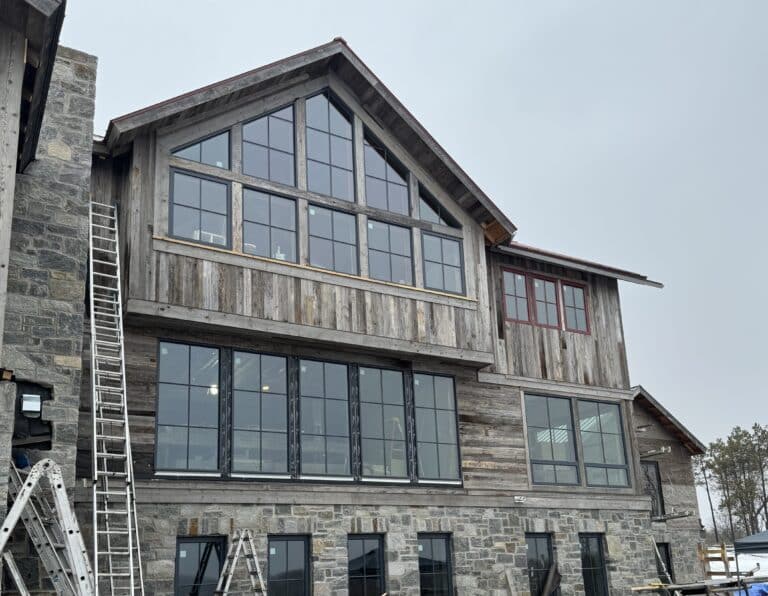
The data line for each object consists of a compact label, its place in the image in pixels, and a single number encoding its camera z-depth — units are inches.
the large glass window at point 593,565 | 698.8
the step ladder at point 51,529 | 364.5
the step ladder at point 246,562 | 513.0
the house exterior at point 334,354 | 538.3
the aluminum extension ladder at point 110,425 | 482.0
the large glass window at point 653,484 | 908.0
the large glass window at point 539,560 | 670.5
